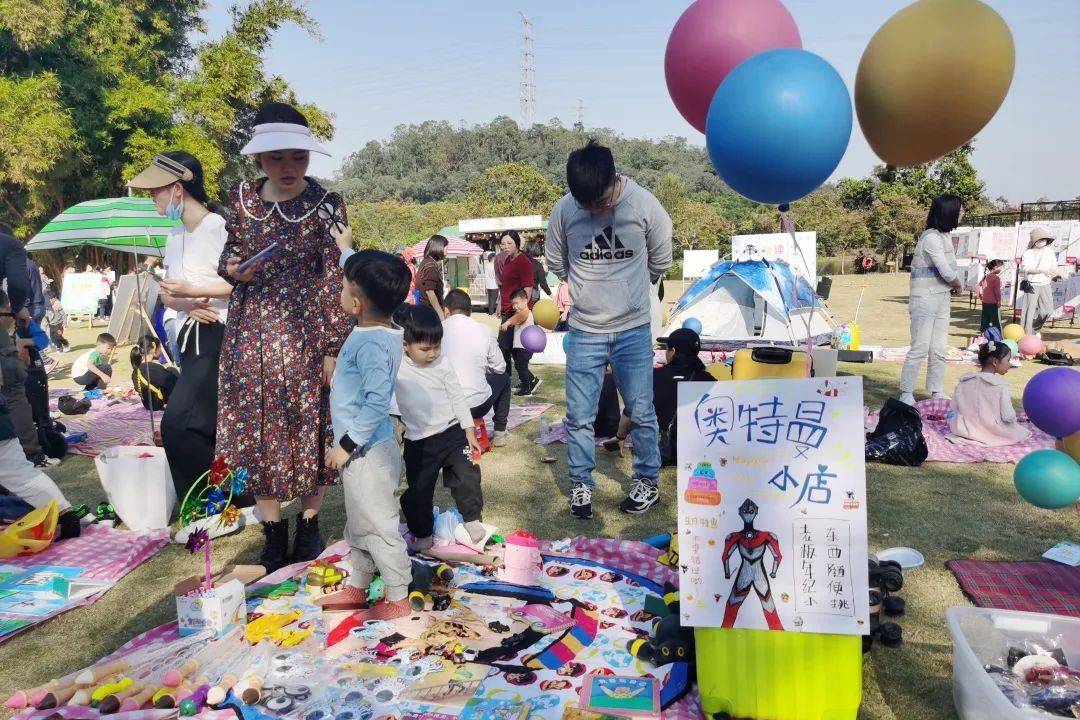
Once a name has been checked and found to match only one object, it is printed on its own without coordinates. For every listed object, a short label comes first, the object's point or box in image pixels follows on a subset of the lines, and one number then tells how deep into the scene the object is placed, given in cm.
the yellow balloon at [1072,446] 325
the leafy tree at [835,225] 3625
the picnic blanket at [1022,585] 322
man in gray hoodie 404
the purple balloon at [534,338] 729
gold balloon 227
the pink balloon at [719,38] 271
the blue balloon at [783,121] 223
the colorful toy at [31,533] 391
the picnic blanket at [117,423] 651
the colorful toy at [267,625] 301
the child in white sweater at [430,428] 362
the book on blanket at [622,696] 246
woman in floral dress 335
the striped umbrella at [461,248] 2075
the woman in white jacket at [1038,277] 1181
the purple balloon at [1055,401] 302
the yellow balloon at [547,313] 641
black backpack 536
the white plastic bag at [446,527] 393
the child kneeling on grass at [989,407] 587
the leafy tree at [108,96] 1881
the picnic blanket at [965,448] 555
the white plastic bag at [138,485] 430
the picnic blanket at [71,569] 331
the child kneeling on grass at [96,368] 903
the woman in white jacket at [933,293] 612
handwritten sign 239
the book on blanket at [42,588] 336
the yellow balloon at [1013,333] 1016
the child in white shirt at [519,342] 730
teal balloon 286
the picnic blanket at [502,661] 256
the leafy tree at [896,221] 3412
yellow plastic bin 235
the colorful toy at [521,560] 343
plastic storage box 239
